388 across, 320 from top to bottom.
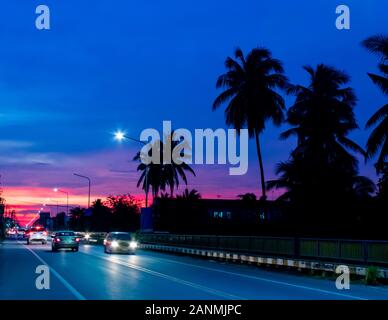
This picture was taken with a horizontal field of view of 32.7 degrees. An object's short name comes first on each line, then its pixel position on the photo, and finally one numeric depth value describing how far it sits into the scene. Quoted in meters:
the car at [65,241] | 46.74
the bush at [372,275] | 22.20
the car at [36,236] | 69.06
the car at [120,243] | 44.36
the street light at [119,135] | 45.24
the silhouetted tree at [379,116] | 37.66
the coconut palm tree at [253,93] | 52.78
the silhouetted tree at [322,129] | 49.94
